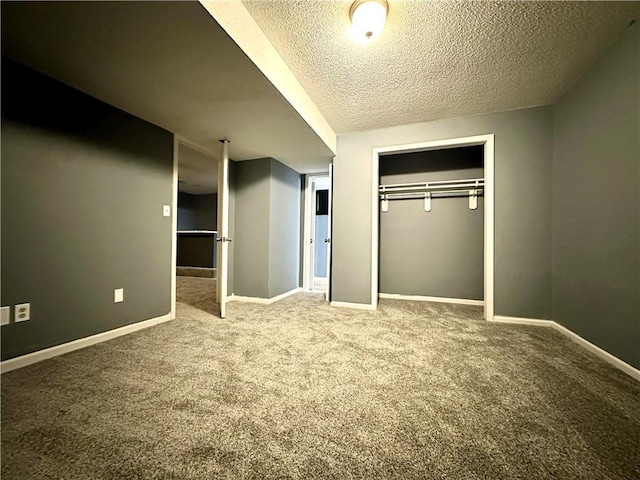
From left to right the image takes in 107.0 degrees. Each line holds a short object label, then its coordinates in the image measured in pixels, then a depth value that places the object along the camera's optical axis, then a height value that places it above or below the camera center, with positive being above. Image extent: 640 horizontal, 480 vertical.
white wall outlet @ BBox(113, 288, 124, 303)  2.09 -0.50
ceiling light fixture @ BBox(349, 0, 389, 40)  1.35 +1.32
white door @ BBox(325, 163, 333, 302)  3.24 -0.14
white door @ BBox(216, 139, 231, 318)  2.55 +0.13
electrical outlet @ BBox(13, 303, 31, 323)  1.55 -0.50
